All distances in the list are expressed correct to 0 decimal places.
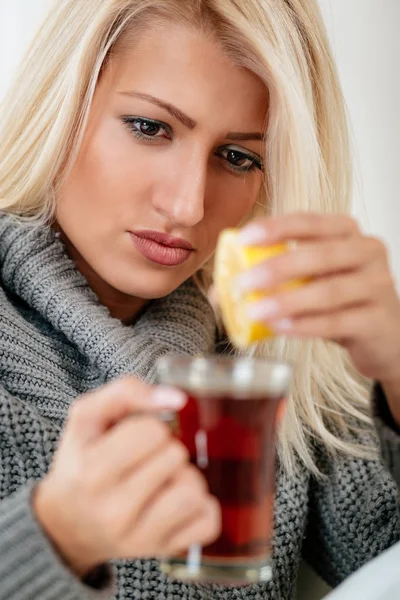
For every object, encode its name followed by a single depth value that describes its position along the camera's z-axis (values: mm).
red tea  743
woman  1362
